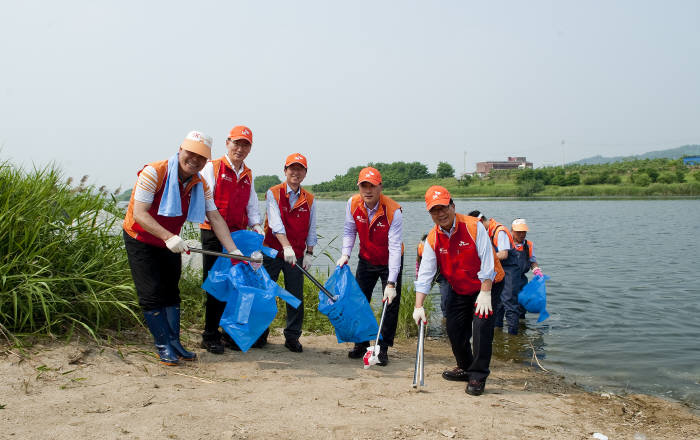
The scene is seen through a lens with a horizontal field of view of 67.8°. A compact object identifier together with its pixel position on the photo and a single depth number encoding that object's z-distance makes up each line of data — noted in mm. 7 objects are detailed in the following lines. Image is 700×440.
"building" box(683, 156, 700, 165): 65062
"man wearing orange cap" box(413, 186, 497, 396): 3959
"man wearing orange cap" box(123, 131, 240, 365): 3832
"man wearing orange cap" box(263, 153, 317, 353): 4723
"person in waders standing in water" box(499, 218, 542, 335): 6926
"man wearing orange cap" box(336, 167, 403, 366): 4625
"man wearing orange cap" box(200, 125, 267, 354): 4547
